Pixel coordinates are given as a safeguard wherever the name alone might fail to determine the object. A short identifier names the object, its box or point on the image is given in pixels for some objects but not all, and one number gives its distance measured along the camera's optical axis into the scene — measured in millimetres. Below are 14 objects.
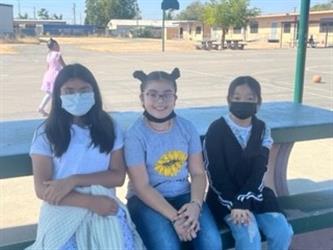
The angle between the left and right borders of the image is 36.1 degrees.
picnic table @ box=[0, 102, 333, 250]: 2887
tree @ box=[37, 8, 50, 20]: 110688
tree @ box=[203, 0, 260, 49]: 49562
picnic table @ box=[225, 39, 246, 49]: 43844
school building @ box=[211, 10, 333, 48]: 50531
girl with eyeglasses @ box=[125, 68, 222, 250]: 2672
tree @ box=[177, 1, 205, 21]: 90544
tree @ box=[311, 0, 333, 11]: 71425
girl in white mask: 2447
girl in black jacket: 2902
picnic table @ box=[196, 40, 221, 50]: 42688
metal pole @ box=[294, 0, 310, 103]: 4844
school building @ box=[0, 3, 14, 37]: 53750
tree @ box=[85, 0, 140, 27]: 80688
